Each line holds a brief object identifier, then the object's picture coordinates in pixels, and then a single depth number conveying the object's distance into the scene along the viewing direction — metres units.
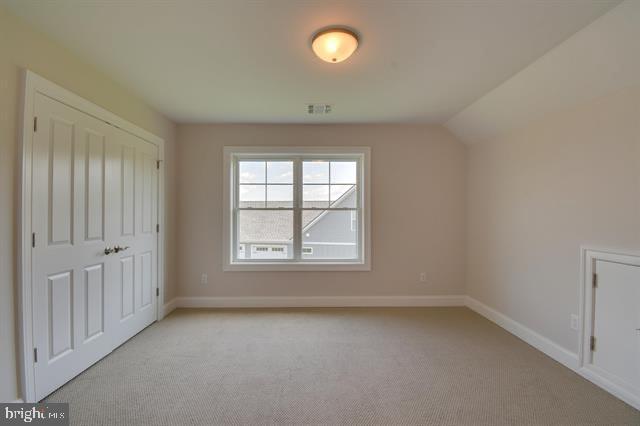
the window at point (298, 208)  3.74
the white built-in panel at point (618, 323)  1.84
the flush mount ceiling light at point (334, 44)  1.72
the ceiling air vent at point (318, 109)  2.97
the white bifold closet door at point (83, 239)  1.81
